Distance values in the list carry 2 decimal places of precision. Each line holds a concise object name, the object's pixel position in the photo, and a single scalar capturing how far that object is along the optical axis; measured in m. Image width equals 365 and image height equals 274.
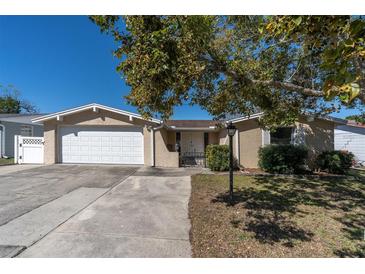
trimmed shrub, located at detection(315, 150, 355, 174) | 9.59
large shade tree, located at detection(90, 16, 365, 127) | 1.93
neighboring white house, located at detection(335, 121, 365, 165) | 14.63
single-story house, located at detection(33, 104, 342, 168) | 11.23
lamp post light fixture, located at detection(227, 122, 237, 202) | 5.38
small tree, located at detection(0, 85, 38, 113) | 36.19
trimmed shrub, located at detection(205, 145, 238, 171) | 10.39
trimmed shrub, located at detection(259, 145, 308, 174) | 9.64
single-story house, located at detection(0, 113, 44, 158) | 15.97
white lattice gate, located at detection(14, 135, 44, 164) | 12.12
